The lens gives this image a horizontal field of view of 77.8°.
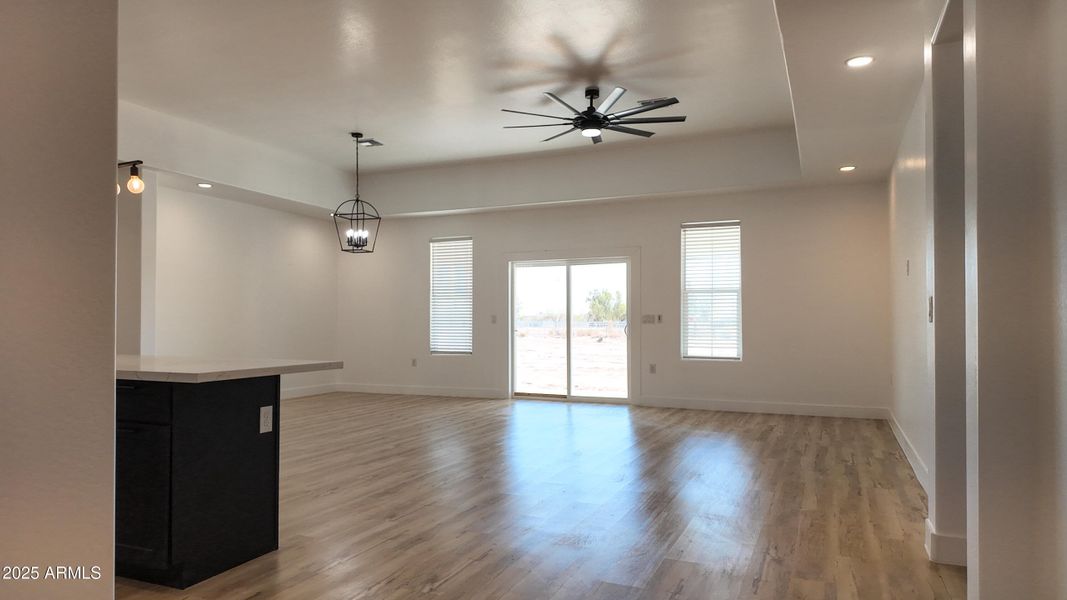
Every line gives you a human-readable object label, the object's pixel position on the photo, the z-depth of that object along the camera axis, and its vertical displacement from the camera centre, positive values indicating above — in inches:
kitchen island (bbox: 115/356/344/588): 109.3 -27.2
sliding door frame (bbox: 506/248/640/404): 343.0 +12.6
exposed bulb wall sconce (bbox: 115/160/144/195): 188.7 +37.2
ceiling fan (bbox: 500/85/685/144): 217.8 +66.4
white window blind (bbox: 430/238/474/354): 385.4 +8.4
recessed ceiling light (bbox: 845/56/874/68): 154.9 +58.8
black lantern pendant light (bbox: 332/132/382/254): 322.3 +51.8
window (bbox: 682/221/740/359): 325.4 +9.6
